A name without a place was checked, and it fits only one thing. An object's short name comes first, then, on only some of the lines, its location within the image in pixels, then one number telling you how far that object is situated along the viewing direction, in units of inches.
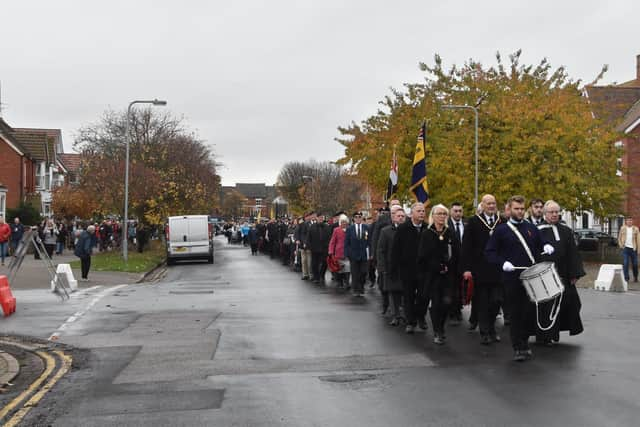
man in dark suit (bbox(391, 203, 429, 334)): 453.1
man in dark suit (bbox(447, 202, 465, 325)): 433.7
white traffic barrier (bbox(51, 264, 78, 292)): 756.0
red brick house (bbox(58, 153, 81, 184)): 3426.7
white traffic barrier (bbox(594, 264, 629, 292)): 746.2
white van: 1331.2
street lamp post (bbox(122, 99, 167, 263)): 1249.4
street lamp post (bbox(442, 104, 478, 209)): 1304.1
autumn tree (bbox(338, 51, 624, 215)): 1315.2
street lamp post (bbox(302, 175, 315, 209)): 3407.5
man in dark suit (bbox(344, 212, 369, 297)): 673.0
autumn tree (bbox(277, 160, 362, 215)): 3659.0
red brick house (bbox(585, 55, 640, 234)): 1969.7
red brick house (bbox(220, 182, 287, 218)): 6294.3
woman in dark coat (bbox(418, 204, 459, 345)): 413.1
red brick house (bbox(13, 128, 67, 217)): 2471.7
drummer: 358.3
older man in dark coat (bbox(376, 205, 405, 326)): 481.4
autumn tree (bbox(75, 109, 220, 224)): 1524.4
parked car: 1573.7
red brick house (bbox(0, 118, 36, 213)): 2220.7
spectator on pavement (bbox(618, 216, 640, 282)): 850.8
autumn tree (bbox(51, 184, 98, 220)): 2017.3
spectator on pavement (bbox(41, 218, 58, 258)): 1234.0
